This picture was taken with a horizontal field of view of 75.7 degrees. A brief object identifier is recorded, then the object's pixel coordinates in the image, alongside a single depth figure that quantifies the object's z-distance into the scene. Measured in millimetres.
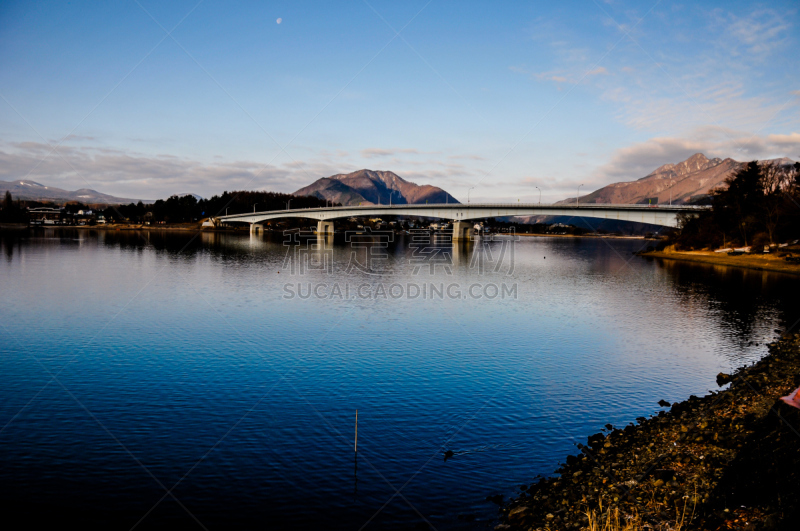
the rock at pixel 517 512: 11094
